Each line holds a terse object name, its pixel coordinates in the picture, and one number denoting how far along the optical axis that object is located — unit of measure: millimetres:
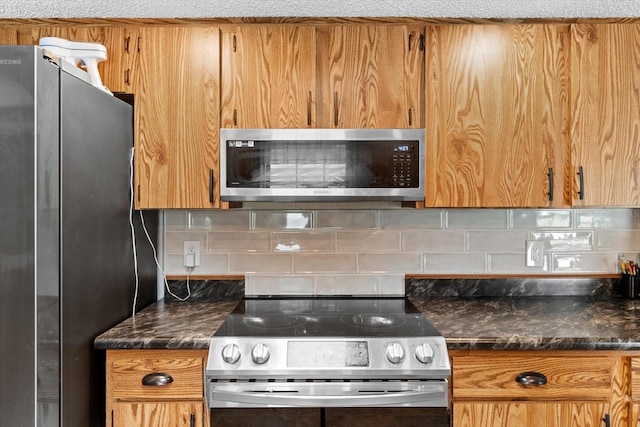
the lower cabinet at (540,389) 1542
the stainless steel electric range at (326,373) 1506
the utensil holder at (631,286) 2148
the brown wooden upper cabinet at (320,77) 1912
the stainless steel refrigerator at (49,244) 1262
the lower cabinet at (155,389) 1554
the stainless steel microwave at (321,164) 1868
